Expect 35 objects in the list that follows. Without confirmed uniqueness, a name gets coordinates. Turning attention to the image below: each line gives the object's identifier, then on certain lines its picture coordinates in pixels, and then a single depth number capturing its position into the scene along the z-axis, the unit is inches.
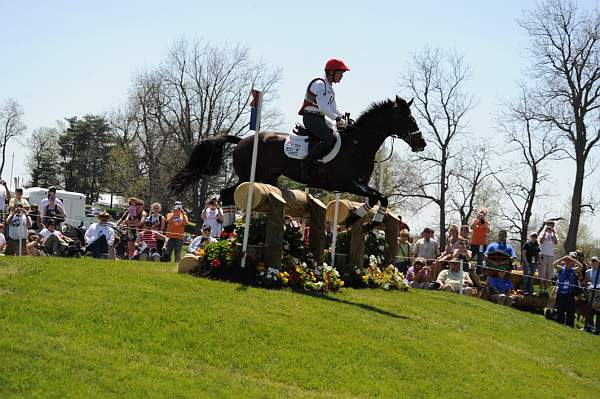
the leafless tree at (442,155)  1556.3
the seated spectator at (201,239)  541.8
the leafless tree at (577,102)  1301.7
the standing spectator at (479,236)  745.0
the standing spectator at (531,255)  746.8
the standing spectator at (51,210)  682.2
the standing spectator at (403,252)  745.6
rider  476.7
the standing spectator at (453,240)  716.0
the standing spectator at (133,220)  719.7
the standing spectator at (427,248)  719.1
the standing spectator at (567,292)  656.4
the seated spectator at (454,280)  677.3
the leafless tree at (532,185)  1416.1
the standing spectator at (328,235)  716.7
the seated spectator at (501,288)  681.0
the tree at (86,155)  2906.0
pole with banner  461.7
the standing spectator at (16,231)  579.5
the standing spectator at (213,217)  679.7
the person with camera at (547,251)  756.0
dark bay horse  484.4
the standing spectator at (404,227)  784.3
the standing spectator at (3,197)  657.0
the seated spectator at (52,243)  626.3
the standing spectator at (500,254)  690.2
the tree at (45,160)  2864.2
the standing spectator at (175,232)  718.5
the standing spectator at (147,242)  705.6
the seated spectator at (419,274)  690.8
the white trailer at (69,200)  1521.9
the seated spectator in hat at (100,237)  624.4
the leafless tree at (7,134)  2732.3
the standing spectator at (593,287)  665.6
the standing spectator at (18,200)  645.9
